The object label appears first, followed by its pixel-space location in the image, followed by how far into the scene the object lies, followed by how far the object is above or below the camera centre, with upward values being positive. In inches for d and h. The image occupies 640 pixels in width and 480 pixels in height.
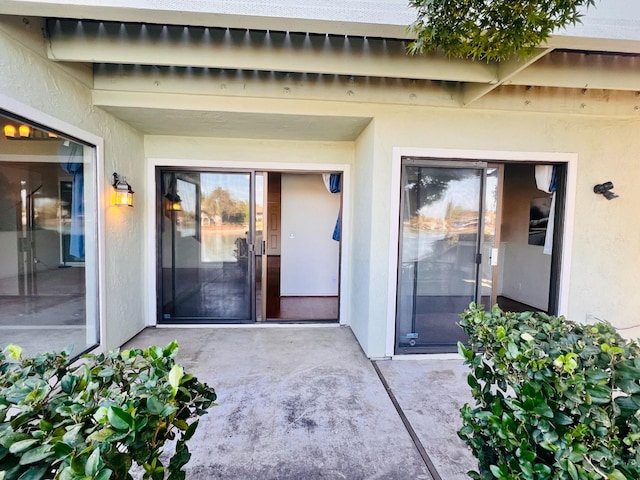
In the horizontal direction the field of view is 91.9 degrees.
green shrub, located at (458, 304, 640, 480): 37.8 -23.7
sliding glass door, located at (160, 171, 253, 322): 176.1 -13.7
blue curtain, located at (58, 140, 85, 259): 118.9 +12.4
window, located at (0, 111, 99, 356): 116.6 -8.7
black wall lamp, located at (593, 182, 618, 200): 140.5 +19.6
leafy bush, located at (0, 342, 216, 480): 29.9 -21.9
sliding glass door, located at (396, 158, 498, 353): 140.1 -10.5
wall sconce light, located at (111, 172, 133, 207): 139.7 +13.1
